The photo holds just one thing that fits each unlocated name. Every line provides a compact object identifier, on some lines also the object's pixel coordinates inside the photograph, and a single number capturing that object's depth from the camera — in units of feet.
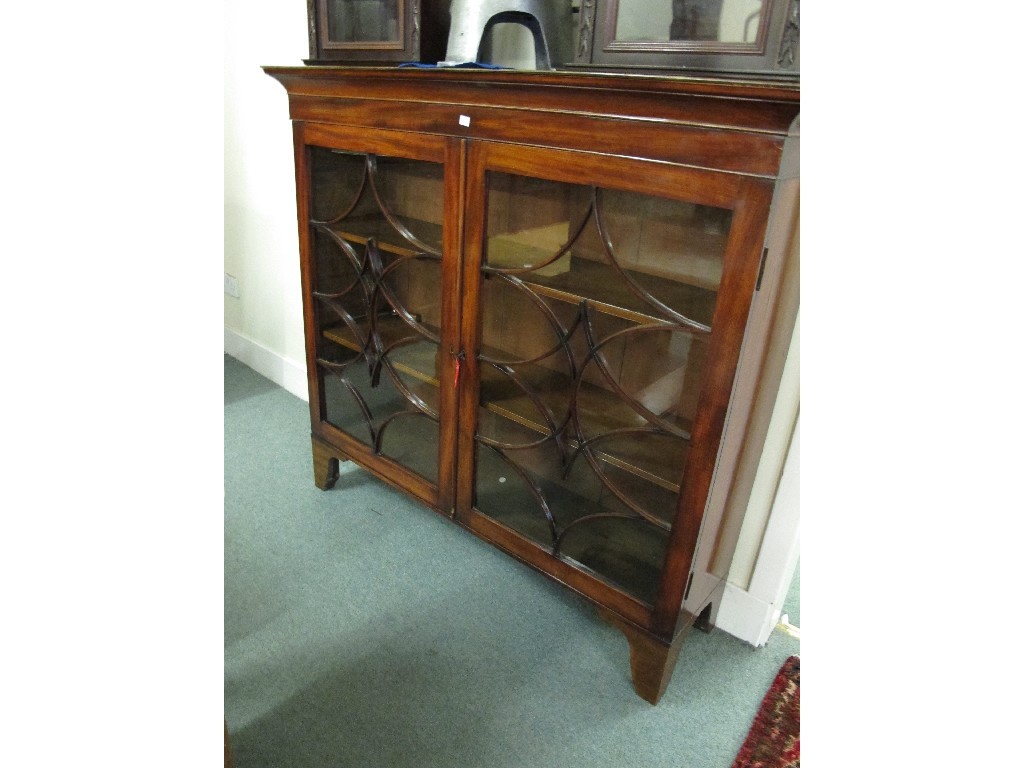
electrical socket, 8.45
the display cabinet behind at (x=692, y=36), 3.03
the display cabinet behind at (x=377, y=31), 4.61
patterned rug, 3.97
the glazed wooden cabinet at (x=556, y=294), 3.22
